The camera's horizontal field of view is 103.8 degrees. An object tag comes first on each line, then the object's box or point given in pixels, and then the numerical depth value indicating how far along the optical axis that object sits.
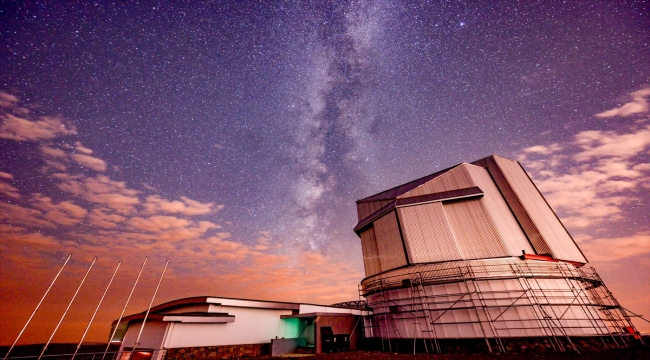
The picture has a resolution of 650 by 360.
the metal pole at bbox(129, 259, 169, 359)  17.81
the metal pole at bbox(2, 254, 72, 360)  17.66
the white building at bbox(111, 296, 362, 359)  16.58
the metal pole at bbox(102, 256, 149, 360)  18.49
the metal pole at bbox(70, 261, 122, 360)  18.10
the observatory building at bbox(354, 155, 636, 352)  17.08
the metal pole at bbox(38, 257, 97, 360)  18.44
